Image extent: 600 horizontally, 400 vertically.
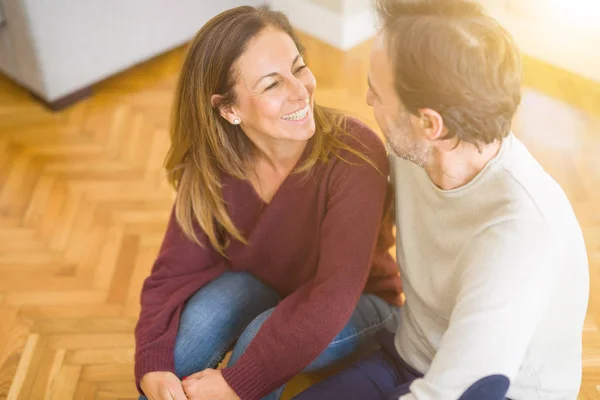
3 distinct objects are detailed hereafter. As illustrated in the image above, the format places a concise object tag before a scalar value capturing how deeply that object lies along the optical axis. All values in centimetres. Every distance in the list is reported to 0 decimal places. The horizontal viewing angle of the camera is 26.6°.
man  183
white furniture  310
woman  214
